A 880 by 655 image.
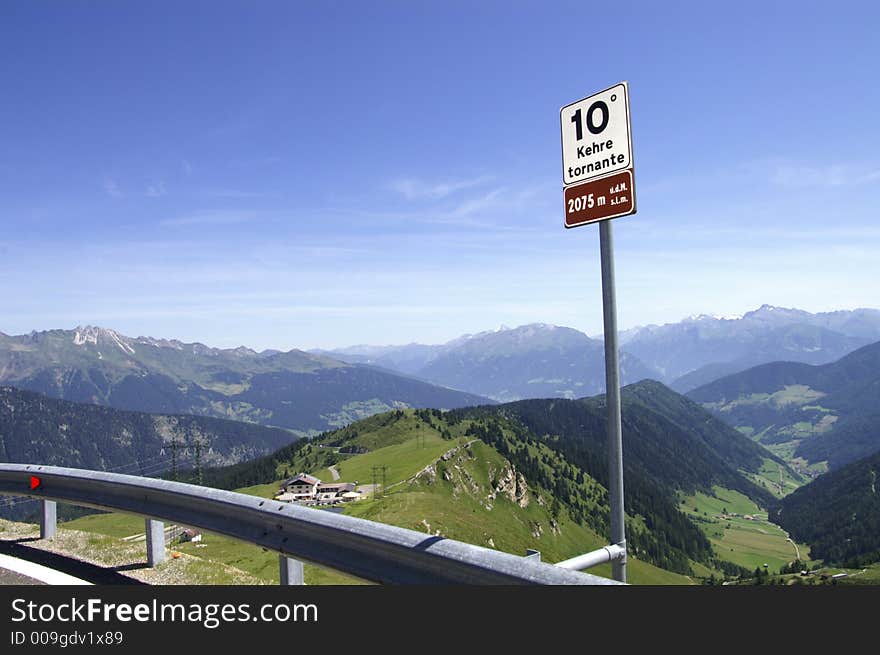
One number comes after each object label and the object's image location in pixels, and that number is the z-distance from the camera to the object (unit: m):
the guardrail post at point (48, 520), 11.14
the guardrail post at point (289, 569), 7.27
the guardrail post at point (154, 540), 9.22
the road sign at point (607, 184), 5.43
